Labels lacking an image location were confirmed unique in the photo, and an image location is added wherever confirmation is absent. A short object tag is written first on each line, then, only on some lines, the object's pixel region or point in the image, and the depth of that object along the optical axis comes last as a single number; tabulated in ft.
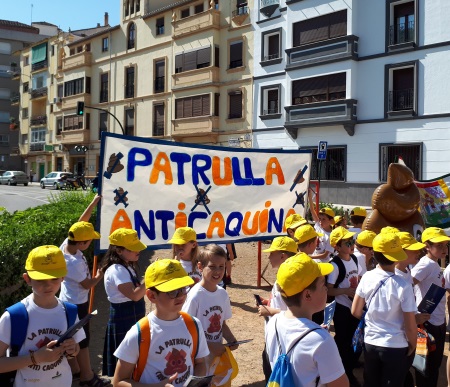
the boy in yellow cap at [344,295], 15.25
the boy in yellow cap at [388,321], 11.39
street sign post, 44.86
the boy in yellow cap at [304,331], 7.79
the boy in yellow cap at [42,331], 8.98
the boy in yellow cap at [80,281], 14.24
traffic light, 82.83
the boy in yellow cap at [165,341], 8.56
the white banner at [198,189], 18.90
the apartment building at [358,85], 64.49
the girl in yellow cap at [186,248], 14.92
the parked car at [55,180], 115.24
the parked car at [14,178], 134.41
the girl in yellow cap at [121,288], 12.94
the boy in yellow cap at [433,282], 14.02
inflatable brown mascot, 26.07
